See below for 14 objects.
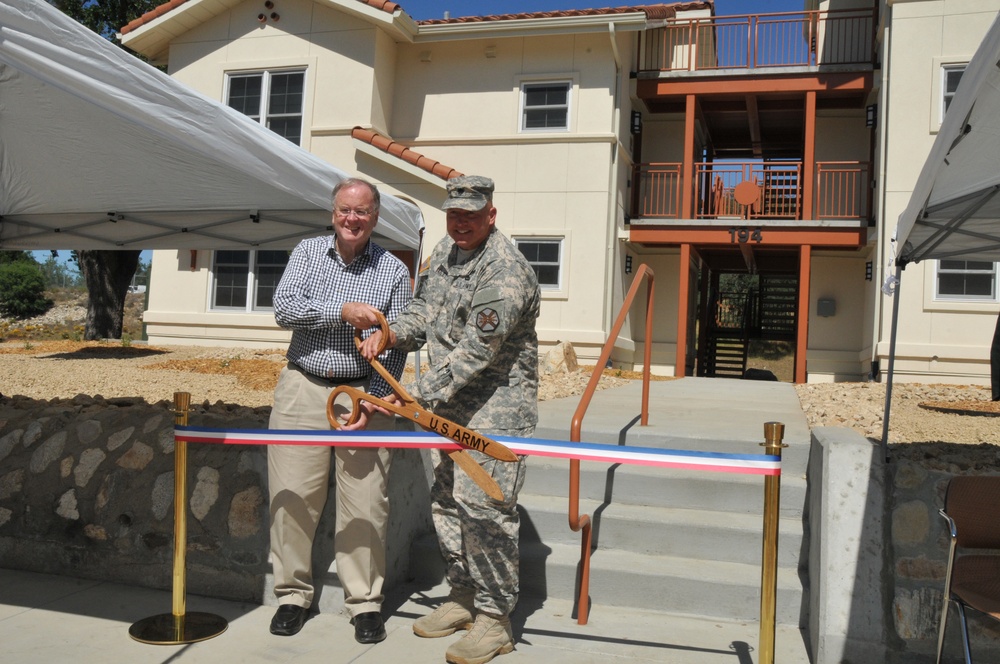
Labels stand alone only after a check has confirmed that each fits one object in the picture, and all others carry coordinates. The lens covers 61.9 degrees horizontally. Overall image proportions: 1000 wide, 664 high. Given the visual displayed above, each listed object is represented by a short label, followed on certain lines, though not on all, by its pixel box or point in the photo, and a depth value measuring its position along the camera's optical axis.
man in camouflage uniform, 3.29
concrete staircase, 3.92
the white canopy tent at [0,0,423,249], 3.60
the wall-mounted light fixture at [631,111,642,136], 15.87
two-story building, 14.25
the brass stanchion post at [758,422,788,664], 2.97
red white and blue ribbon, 2.99
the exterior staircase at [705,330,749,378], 18.75
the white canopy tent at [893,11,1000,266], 3.20
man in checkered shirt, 3.66
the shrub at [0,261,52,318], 31.38
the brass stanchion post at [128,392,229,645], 3.59
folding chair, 3.04
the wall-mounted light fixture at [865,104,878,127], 14.58
